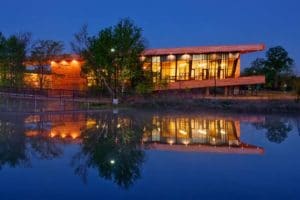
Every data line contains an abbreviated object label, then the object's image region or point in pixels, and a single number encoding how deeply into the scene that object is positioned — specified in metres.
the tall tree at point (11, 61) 46.88
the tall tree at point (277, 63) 69.12
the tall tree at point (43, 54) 48.47
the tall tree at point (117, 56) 38.38
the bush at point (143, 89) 39.94
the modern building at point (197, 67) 49.78
